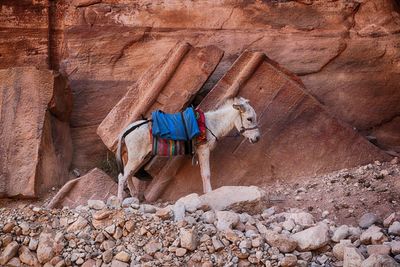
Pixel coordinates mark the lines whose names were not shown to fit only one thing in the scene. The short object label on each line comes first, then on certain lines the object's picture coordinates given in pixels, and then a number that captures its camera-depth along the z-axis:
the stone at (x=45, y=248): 5.86
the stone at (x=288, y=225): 6.11
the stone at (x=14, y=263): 5.88
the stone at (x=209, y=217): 6.05
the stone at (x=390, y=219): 6.19
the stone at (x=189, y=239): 5.66
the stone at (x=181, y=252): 5.66
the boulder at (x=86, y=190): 7.70
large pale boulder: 6.45
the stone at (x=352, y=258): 5.29
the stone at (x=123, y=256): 5.71
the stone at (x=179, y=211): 6.06
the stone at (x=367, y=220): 6.28
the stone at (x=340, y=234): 5.83
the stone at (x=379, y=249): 5.49
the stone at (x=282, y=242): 5.64
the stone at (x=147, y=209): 6.36
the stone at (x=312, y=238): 5.69
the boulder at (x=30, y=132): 7.91
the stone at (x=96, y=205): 6.38
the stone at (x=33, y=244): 5.98
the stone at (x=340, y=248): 5.61
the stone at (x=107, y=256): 5.75
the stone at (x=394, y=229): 5.91
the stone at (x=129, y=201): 6.53
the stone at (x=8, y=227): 6.08
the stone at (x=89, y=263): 5.74
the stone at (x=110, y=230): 5.99
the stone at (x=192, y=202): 6.31
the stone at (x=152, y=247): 5.74
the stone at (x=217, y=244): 5.63
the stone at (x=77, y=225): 6.07
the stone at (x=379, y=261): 5.10
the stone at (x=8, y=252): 5.86
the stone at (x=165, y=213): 6.08
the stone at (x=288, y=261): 5.45
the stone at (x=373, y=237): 5.73
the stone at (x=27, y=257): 5.88
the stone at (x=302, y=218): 6.23
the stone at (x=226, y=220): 5.90
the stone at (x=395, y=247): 5.46
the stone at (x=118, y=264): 5.67
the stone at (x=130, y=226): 5.96
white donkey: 7.53
